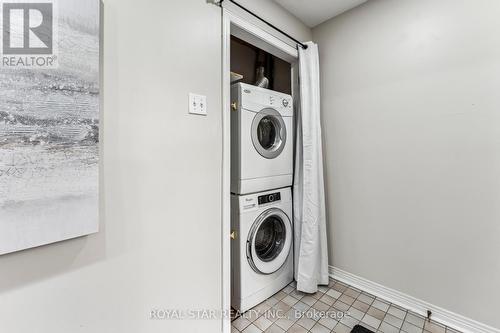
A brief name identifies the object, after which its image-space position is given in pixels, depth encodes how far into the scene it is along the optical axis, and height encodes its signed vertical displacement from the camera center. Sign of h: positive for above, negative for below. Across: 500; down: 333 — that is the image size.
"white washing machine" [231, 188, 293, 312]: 1.68 -0.64
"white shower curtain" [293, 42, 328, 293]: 1.92 -0.17
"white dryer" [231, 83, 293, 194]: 1.67 +0.25
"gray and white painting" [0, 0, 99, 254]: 0.75 +0.11
